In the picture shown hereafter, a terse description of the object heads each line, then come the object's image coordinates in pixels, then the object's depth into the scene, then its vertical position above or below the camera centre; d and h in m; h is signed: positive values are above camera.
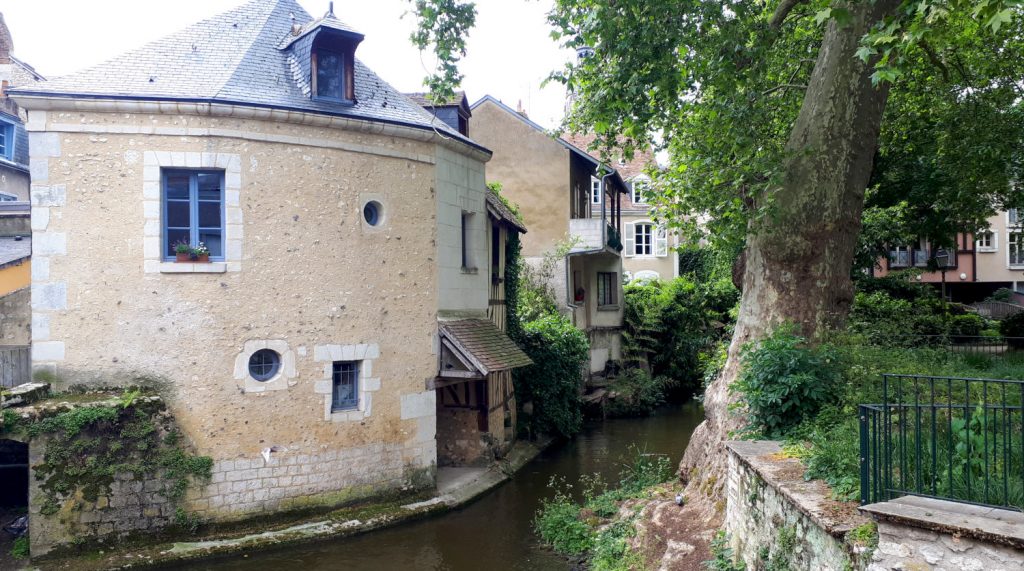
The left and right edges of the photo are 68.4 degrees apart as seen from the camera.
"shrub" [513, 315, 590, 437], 16.69 -1.92
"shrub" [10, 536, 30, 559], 9.14 -3.11
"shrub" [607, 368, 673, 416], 20.78 -2.87
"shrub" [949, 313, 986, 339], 14.29 -0.66
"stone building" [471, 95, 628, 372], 20.98 +3.01
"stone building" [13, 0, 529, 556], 9.70 +0.55
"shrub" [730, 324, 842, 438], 7.11 -0.88
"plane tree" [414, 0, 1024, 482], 8.31 +2.10
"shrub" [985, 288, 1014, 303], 28.61 -0.14
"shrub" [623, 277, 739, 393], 24.12 -1.28
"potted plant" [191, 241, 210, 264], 10.02 +0.52
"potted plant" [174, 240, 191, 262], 9.95 +0.56
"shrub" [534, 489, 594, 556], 9.79 -3.21
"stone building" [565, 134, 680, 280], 31.70 +1.93
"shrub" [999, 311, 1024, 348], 13.55 -0.64
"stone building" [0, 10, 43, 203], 19.66 +4.42
